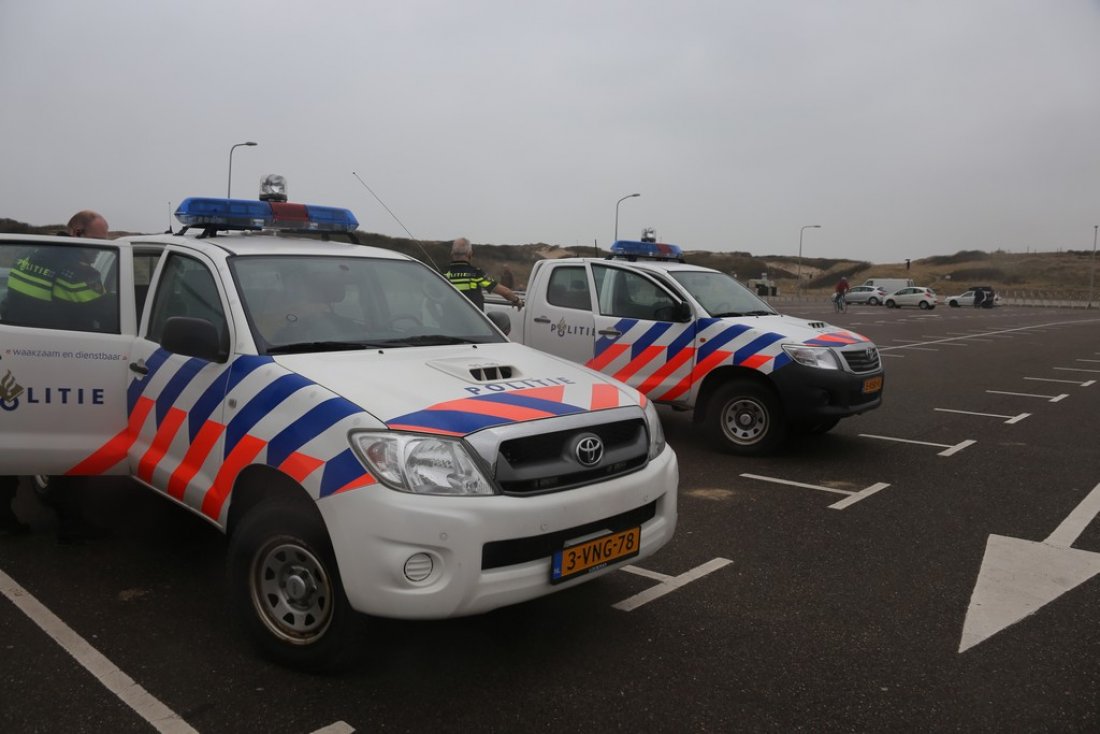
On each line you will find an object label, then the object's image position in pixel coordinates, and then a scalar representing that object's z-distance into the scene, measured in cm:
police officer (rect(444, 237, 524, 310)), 852
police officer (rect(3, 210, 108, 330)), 431
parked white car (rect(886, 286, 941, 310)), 5312
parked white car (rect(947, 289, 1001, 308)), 5944
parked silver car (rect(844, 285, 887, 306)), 5716
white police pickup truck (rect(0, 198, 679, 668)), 288
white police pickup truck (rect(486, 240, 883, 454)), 677
